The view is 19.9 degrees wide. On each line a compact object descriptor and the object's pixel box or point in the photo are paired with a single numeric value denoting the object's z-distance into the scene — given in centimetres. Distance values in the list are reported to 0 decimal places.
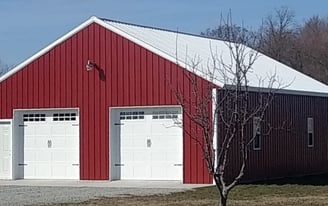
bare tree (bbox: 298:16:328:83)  6072
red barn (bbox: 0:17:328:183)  2888
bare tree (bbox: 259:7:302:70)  6253
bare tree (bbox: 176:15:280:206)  2473
